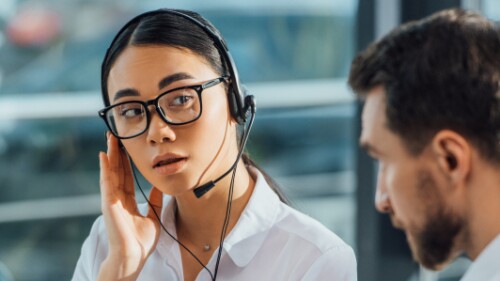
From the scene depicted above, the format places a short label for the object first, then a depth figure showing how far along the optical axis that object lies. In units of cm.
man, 156
